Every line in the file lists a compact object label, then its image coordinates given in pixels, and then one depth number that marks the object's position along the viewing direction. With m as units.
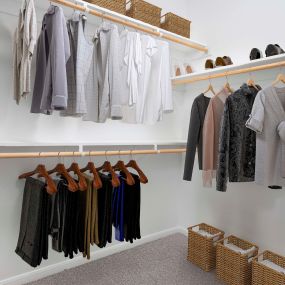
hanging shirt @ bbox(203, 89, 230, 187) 2.04
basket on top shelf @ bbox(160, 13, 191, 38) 2.51
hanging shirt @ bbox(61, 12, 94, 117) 1.70
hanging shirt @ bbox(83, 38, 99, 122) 1.84
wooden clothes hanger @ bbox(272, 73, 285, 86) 1.85
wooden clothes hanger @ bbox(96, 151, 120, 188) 1.94
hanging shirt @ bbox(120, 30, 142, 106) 2.02
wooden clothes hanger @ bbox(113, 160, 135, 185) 2.04
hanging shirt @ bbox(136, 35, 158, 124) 2.17
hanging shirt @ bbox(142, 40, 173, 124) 2.22
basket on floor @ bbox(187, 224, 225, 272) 2.24
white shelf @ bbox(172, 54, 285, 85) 1.85
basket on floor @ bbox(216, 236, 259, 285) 1.97
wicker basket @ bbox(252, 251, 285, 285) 1.77
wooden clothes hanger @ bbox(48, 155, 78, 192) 1.76
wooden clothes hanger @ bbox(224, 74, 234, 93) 2.14
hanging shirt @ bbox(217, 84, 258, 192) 1.88
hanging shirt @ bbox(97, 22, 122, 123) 1.82
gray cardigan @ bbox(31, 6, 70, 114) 1.57
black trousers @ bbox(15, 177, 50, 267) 1.71
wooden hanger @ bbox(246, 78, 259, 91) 2.00
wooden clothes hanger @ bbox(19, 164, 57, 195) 1.69
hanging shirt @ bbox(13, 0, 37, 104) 1.59
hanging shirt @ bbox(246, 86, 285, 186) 1.73
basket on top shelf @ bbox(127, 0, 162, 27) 2.25
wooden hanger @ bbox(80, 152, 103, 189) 1.85
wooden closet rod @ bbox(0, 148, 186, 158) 1.68
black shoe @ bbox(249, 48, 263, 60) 1.99
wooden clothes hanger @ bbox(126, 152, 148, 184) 2.18
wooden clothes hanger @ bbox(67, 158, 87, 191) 1.80
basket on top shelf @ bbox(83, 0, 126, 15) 2.01
